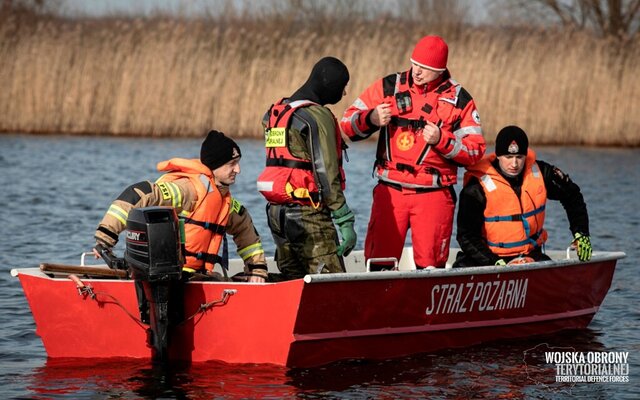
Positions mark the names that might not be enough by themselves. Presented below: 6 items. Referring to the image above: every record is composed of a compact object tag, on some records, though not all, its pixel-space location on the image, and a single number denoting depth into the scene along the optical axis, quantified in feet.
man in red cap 53.83
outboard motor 46.06
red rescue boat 47.70
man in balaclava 48.88
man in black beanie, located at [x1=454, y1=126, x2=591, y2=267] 55.98
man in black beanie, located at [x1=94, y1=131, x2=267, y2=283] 48.83
